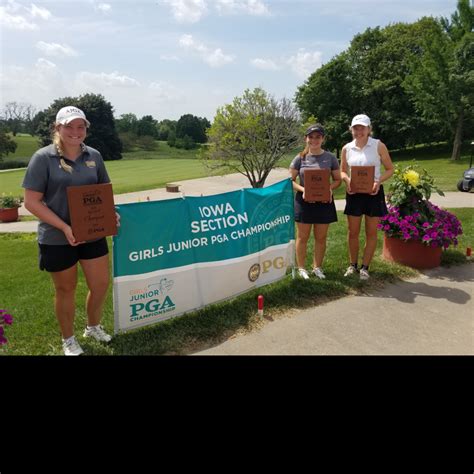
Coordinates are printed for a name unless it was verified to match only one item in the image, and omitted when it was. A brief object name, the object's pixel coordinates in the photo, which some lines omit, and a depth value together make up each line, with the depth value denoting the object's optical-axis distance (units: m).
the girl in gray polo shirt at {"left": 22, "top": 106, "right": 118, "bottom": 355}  3.10
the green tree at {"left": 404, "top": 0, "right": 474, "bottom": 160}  30.08
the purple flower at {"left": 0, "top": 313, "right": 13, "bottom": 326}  3.04
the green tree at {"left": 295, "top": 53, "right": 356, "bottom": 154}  41.34
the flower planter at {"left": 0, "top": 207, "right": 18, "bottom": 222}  16.00
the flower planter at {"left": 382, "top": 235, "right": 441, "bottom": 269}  5.79
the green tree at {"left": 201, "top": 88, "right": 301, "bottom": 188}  24.28
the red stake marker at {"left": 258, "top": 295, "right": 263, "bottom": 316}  4.31
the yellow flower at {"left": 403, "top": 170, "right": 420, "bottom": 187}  5.78
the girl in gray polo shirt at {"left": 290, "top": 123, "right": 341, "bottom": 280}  5.00
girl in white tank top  4.92
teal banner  3.72
